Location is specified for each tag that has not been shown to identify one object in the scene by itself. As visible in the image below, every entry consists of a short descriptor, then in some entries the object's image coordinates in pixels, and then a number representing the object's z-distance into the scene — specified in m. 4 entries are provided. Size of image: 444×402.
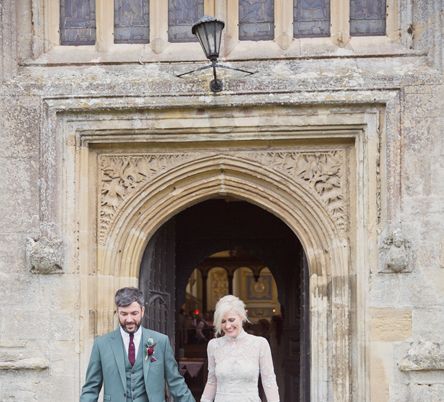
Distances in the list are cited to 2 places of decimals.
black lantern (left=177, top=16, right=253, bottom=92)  8.49
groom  6.34
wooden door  9.77
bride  6.84
